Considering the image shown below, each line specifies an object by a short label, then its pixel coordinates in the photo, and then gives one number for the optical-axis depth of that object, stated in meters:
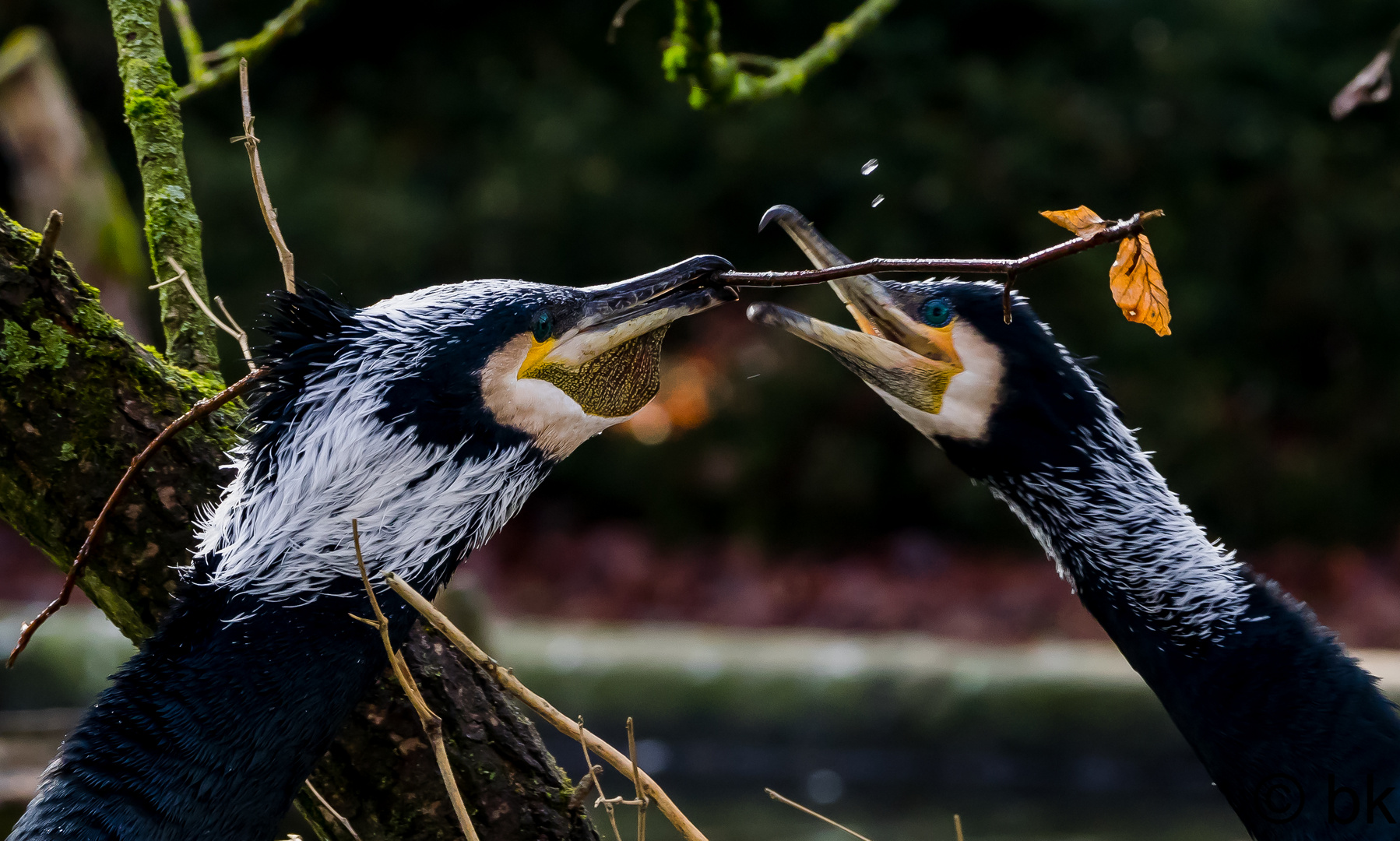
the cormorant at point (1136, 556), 5.94
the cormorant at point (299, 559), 5.85
